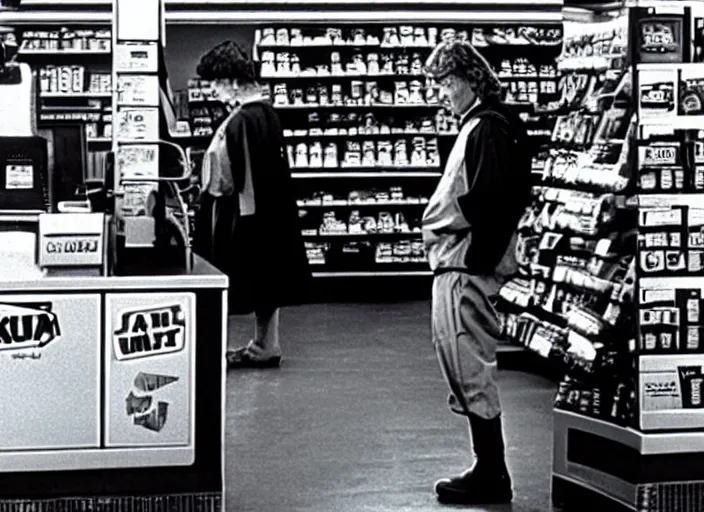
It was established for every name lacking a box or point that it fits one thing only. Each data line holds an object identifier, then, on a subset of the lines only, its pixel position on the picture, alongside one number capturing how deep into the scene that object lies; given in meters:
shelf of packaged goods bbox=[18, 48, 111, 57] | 12.97
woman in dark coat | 8.80
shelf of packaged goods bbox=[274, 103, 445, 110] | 13.18
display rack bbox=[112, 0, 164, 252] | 5.89
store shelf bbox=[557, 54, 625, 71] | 6.17
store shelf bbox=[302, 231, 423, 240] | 13.19
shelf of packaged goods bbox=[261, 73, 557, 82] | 13.11
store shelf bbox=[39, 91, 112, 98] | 13.03
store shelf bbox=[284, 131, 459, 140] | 13.19
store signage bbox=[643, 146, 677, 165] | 4.94
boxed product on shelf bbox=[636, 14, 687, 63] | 4.93
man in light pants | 5.35
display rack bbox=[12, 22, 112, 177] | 12.98
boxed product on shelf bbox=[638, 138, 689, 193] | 4.94
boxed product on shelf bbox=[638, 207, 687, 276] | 4.96
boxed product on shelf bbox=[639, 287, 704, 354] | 4.98
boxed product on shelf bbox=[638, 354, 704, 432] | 4.99
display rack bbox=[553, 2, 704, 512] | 4.94
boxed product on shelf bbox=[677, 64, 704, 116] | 4.93
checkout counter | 4.70
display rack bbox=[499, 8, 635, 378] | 5.30
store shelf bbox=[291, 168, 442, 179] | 13.16
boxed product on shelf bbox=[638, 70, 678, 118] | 4.91
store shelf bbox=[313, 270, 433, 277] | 13.07
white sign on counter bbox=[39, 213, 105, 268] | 4.75
